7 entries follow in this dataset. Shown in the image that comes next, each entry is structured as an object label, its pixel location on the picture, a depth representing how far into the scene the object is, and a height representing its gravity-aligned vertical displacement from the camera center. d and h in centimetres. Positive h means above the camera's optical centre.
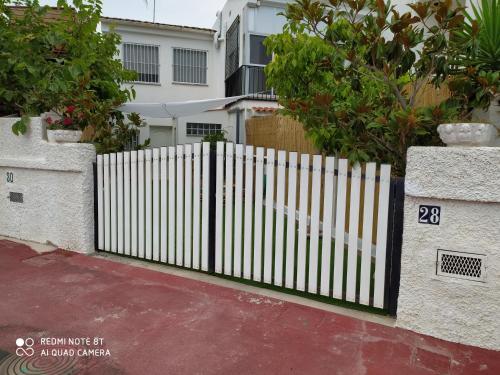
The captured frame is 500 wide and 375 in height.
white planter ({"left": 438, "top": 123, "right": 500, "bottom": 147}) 322 +13
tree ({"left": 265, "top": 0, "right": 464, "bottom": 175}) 359 +70
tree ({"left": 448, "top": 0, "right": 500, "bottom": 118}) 350 +84
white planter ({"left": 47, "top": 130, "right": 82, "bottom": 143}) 577 +8
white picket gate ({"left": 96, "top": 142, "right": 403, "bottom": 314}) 389 -79
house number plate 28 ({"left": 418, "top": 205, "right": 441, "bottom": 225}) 345 -57
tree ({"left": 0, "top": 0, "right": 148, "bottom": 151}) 612 +117
